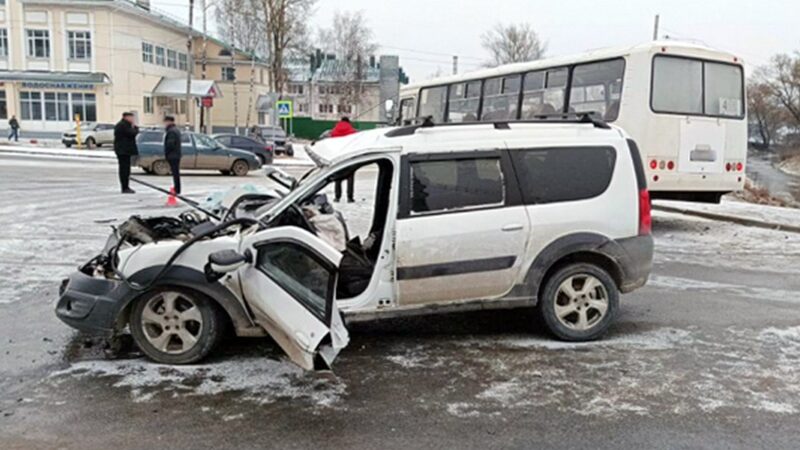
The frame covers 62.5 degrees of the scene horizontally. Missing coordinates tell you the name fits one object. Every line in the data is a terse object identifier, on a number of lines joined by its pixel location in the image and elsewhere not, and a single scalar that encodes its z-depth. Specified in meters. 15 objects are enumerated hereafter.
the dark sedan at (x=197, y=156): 21.23
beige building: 43.16
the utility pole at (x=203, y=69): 45.78
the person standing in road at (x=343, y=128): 14.59
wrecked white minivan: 4.62
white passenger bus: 11.52
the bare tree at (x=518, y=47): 82.38
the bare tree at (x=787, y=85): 74.88
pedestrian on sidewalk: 37.56
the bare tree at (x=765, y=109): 79.94
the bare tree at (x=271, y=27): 49.66
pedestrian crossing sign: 31.30
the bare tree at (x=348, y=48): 79.62
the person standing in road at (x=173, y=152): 14.86
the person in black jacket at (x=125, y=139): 14.41
